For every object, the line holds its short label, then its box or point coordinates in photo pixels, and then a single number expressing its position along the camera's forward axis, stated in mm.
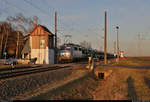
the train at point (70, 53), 42300
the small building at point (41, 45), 40375
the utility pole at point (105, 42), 29825
